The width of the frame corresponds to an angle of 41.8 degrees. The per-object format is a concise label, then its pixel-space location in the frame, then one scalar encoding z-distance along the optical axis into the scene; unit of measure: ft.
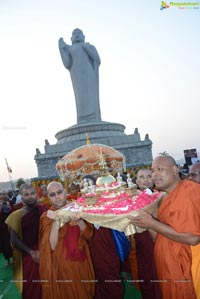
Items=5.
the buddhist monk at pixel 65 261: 10.62
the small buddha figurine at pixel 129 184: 10.57
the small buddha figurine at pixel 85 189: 11.64
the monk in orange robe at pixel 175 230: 7.82
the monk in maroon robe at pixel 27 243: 12.20
